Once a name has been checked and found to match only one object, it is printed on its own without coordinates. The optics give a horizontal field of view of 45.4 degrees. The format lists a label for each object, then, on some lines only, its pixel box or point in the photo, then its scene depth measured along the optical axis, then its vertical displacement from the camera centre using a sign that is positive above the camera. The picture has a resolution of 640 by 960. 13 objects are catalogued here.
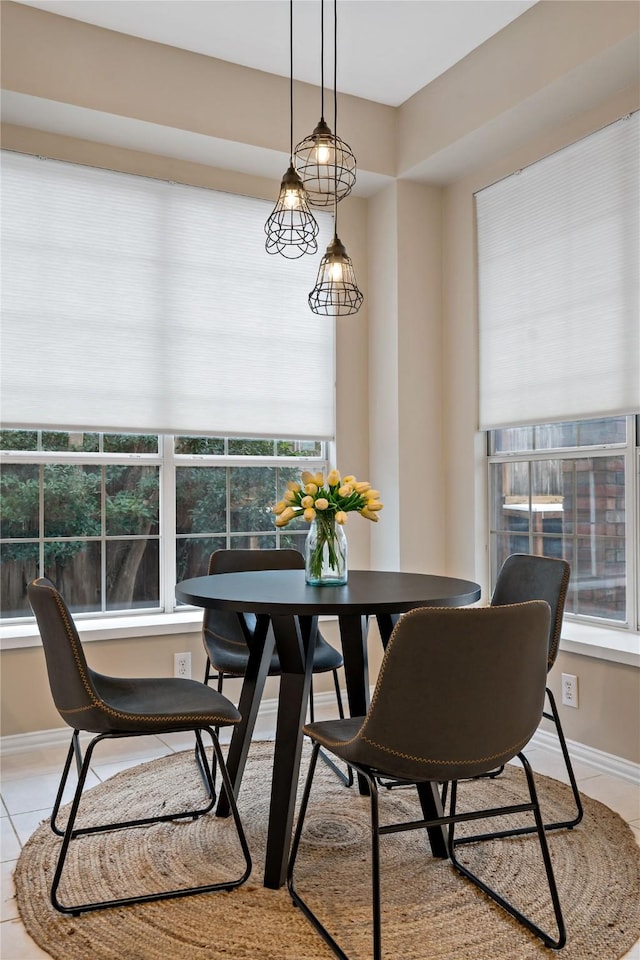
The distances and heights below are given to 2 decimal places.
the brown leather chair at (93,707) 2.05 -0.64
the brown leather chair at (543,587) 2.59 -0.37
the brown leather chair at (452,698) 1.70 -0.49
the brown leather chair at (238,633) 2.94 -0.60
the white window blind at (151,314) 3.50 +0.86
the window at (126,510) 3.58 -0.11
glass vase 2.59 -0.24
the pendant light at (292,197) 2.44 +0.93
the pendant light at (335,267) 2.64 +0.77
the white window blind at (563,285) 3.15 +0.91
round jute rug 1.91 -1.14
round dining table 2.13 -0.45
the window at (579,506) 3.23 -0.09
